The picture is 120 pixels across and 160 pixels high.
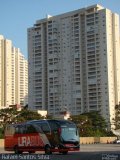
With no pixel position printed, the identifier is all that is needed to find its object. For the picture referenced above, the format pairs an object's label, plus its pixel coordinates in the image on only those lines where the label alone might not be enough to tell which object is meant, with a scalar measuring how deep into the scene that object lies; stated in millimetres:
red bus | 32219
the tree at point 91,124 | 104869
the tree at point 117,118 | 115775
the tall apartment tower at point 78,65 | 132000
